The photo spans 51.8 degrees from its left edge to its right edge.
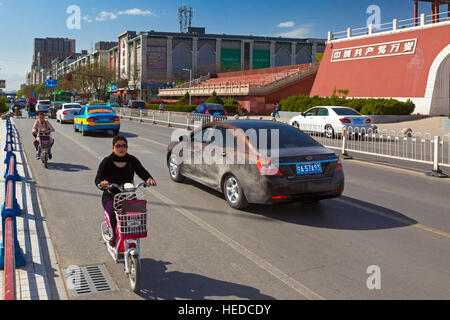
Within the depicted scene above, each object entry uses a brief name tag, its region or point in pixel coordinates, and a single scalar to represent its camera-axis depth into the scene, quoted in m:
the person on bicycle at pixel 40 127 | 13.22
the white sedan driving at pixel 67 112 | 33.41
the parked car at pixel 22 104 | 91.39
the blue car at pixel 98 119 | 22.70
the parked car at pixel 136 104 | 54.51
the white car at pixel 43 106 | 50.91
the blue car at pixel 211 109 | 32.44
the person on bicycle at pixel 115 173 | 5.16
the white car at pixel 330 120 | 21.52
